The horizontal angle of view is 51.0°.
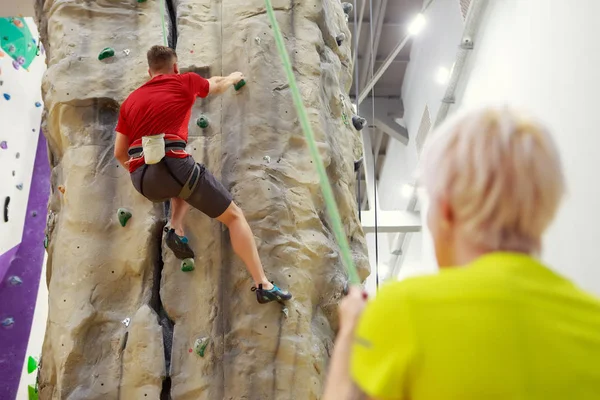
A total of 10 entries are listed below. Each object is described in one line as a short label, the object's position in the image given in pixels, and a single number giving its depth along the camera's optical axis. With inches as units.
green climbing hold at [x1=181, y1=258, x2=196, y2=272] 108.3
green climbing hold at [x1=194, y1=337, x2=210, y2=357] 102.4
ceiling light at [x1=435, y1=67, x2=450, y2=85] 293.3
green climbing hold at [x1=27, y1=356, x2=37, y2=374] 196.1
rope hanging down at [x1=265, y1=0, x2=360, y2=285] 46.1
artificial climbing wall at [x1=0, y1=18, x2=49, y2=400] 195.0
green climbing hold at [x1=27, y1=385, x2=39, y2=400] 191.8
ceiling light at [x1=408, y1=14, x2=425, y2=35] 293.2
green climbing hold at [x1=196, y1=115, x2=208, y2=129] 117.5
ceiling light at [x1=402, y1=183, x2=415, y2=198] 346.0
